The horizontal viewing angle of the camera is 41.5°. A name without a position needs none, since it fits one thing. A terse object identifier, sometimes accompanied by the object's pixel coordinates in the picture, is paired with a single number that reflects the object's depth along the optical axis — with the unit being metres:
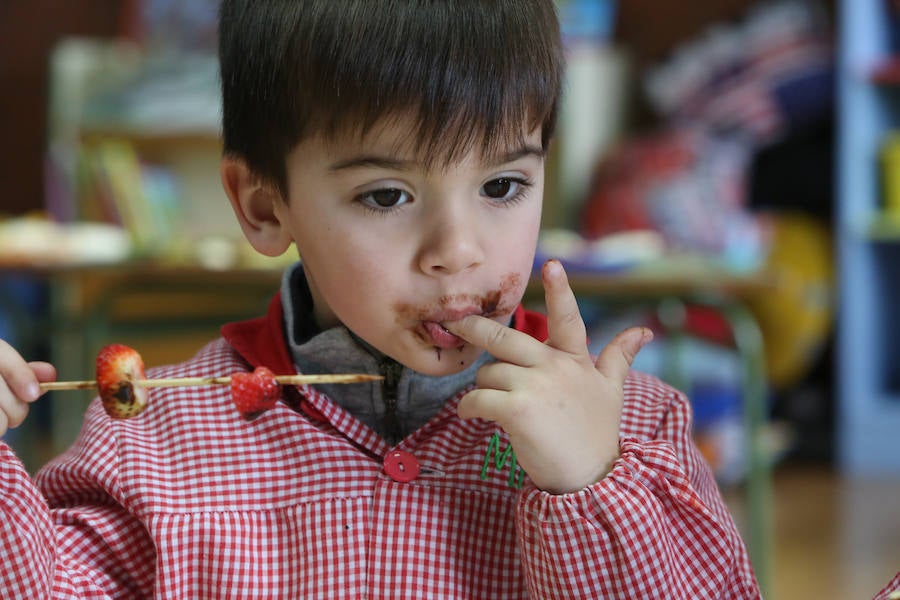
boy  0.82
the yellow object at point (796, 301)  3.47
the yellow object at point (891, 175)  3.43
